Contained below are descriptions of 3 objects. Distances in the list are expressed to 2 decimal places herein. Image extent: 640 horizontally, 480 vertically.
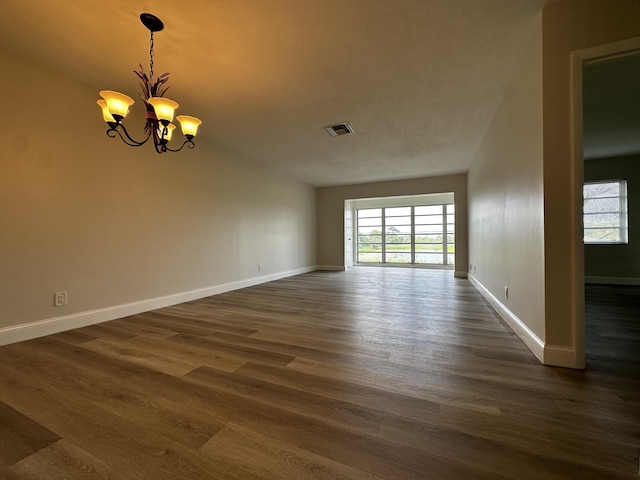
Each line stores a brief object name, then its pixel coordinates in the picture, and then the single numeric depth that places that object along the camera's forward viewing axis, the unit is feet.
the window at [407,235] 28.58
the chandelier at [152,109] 6.09
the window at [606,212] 15.96
